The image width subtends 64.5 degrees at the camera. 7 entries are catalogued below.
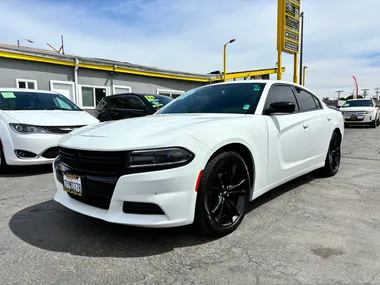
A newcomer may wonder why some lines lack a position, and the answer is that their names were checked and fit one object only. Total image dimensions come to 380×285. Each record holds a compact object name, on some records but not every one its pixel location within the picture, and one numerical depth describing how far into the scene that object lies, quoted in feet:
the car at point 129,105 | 23.21
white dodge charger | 7.29
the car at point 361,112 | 48.91
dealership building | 37.19
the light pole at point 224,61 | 65.32
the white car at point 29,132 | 15.57
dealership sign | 40.70
